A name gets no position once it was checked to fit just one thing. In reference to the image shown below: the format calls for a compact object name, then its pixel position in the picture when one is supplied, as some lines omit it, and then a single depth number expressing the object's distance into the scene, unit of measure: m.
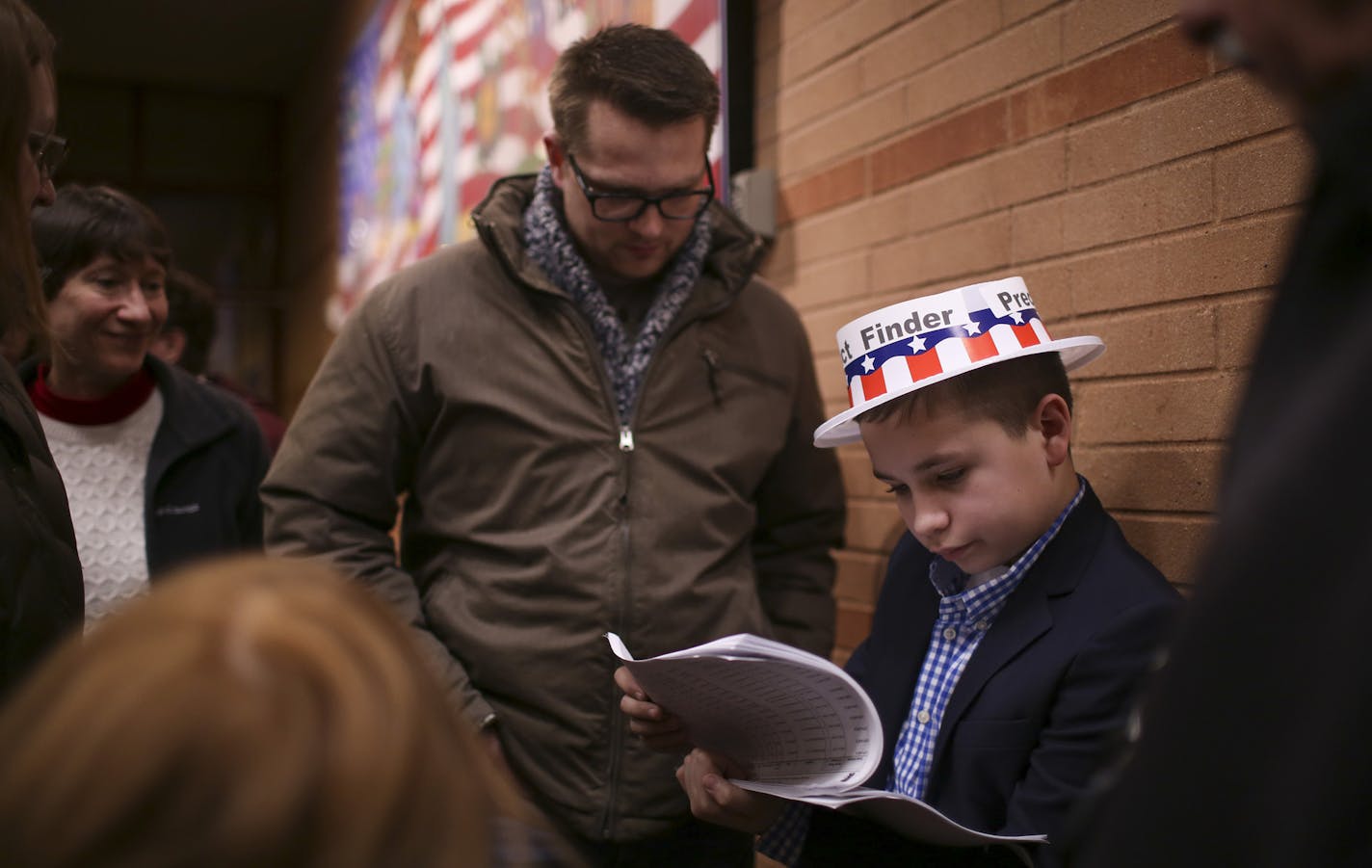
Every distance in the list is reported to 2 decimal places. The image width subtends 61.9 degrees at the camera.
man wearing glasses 1.89
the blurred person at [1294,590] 0.52
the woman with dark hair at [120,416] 2.38
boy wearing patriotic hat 1.35
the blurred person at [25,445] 1.29
